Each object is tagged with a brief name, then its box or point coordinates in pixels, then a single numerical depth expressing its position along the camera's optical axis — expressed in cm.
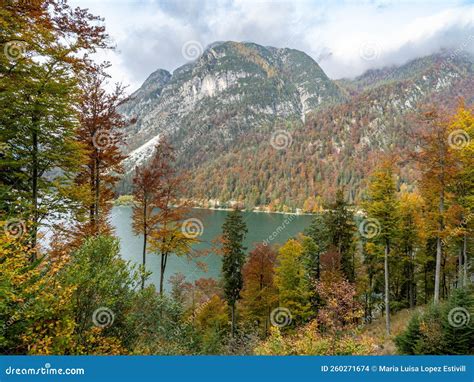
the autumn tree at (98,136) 1577
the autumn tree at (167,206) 1755
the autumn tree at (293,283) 2380
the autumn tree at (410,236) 2528
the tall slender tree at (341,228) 2442
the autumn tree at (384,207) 2028
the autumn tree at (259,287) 2438
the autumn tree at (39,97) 1004
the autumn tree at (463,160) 1639
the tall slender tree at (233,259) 2438
